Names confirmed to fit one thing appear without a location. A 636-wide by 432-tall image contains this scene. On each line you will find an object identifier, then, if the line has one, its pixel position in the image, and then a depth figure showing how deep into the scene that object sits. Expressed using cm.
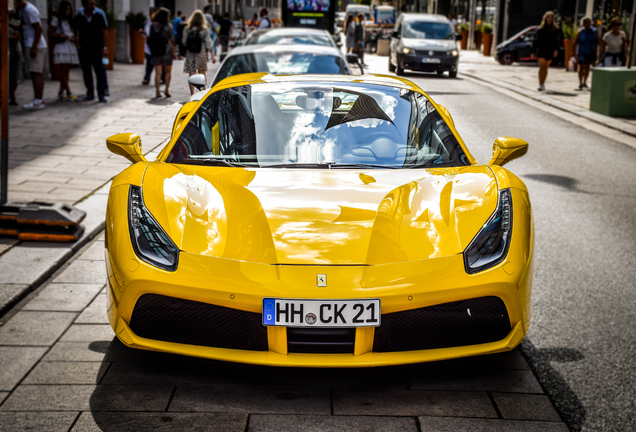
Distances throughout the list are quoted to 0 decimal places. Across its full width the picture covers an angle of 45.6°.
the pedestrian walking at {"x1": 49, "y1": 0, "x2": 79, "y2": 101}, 1323
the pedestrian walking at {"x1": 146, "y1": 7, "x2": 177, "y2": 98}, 1470
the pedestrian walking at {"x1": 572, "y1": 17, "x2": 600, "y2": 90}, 1822
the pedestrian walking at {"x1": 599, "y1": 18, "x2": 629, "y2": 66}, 1742
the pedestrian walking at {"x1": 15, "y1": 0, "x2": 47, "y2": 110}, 1227
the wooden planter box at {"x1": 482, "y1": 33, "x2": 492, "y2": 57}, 3712
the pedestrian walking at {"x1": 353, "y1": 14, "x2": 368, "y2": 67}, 2792
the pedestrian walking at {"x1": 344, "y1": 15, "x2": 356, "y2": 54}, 2889
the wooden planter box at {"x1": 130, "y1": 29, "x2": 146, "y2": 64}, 2470
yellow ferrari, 297
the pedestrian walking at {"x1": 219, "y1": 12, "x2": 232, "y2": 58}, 2948
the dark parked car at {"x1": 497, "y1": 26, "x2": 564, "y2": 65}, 2906
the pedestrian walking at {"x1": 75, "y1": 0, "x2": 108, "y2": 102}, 1353
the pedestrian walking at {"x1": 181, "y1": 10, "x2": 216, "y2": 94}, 1486
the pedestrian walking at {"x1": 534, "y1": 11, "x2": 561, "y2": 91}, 1728
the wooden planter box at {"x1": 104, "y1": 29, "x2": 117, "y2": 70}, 2173
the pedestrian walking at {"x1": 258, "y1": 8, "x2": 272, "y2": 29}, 2680
